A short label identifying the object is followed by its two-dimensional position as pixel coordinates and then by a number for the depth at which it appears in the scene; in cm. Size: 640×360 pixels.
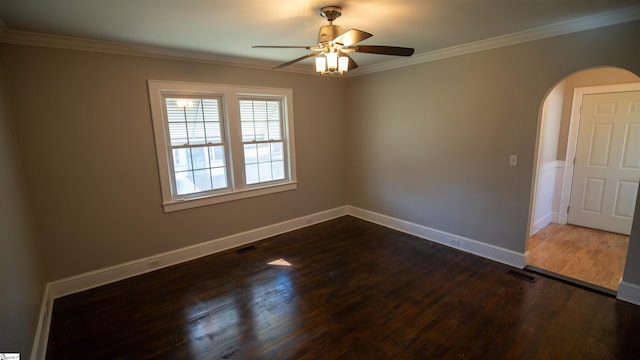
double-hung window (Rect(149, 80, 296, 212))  361
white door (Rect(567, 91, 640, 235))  412
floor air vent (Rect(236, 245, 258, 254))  409
